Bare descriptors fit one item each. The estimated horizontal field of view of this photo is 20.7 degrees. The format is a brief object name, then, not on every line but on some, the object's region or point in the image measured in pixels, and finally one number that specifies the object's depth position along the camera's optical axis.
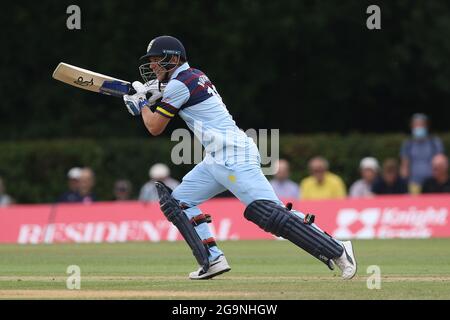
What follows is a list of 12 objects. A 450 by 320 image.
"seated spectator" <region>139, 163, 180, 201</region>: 19.62
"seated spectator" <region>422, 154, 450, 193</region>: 18.50
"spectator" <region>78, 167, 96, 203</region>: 19.50
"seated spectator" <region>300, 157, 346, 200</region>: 19.11
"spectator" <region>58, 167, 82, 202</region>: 19.55
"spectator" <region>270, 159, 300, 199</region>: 19.33
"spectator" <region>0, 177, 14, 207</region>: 20.44
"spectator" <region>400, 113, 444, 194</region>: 19.89
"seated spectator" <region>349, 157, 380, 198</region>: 19.27
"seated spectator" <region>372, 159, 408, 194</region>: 18.75
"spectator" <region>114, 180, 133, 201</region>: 20.70
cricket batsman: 9.83
